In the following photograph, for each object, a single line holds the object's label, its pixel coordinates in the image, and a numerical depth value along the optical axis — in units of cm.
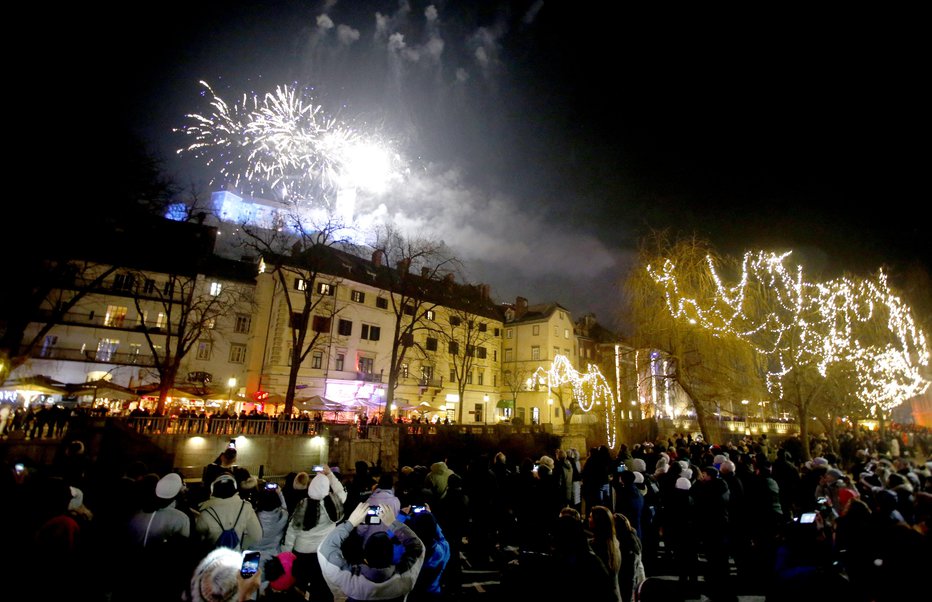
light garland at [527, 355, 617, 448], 2914
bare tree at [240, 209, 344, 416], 3681
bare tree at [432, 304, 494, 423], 4772
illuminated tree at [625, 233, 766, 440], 1912
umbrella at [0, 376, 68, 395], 2166
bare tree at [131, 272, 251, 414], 3491
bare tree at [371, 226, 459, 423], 2889
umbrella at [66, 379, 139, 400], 2322
